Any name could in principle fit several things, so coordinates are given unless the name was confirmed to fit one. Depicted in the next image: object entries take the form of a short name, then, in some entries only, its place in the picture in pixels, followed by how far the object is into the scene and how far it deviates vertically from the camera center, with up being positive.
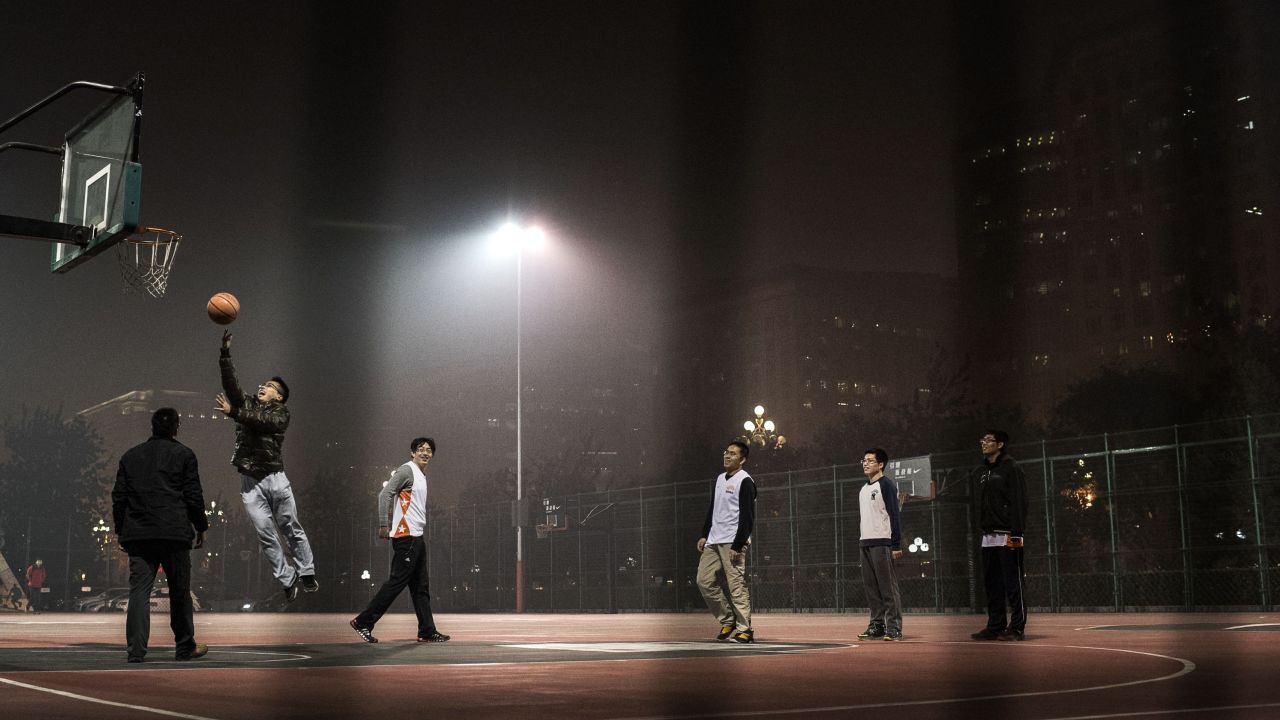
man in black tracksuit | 11.95 +0.18
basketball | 11.17 +2.08
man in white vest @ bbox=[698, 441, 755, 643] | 11.53 +0.11
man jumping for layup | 10.38 +0.71
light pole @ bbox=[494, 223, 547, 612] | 32.25 +7.51
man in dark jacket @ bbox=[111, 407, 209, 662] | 8.84 +0.30
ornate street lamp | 36.38 +3.43
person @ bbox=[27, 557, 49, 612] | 35.78 -0.49
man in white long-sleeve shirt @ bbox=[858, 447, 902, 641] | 12.18 +0.11
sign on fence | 24.59 +1.44
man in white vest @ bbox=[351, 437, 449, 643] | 11.56 +0.27
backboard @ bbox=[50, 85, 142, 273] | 11.73 +3.46
